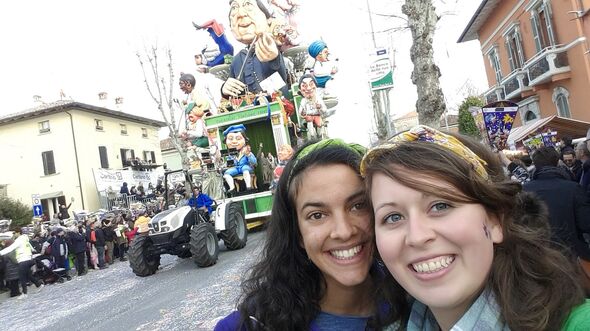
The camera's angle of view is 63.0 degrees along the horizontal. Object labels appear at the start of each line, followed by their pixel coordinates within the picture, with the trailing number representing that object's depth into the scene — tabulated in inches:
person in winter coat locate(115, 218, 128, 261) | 622.9
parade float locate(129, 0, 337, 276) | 493.4
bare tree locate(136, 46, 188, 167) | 1154.0
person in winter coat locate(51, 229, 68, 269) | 517.3
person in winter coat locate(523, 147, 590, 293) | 167.5
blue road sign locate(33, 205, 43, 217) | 747.4
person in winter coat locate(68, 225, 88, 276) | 526.6
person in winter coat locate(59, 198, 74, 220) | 929.8
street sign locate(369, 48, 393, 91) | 344.5
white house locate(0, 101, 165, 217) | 1199.6
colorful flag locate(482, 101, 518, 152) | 216.4
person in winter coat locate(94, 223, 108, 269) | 560.0
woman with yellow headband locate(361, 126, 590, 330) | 51.4
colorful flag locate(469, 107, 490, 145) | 219.9
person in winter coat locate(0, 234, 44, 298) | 453.7
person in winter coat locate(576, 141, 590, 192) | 203.0
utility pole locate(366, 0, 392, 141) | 562.1
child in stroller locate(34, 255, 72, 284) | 500.4
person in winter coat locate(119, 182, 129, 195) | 1103.6
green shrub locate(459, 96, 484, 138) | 1156.0
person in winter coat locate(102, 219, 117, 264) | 591.8
